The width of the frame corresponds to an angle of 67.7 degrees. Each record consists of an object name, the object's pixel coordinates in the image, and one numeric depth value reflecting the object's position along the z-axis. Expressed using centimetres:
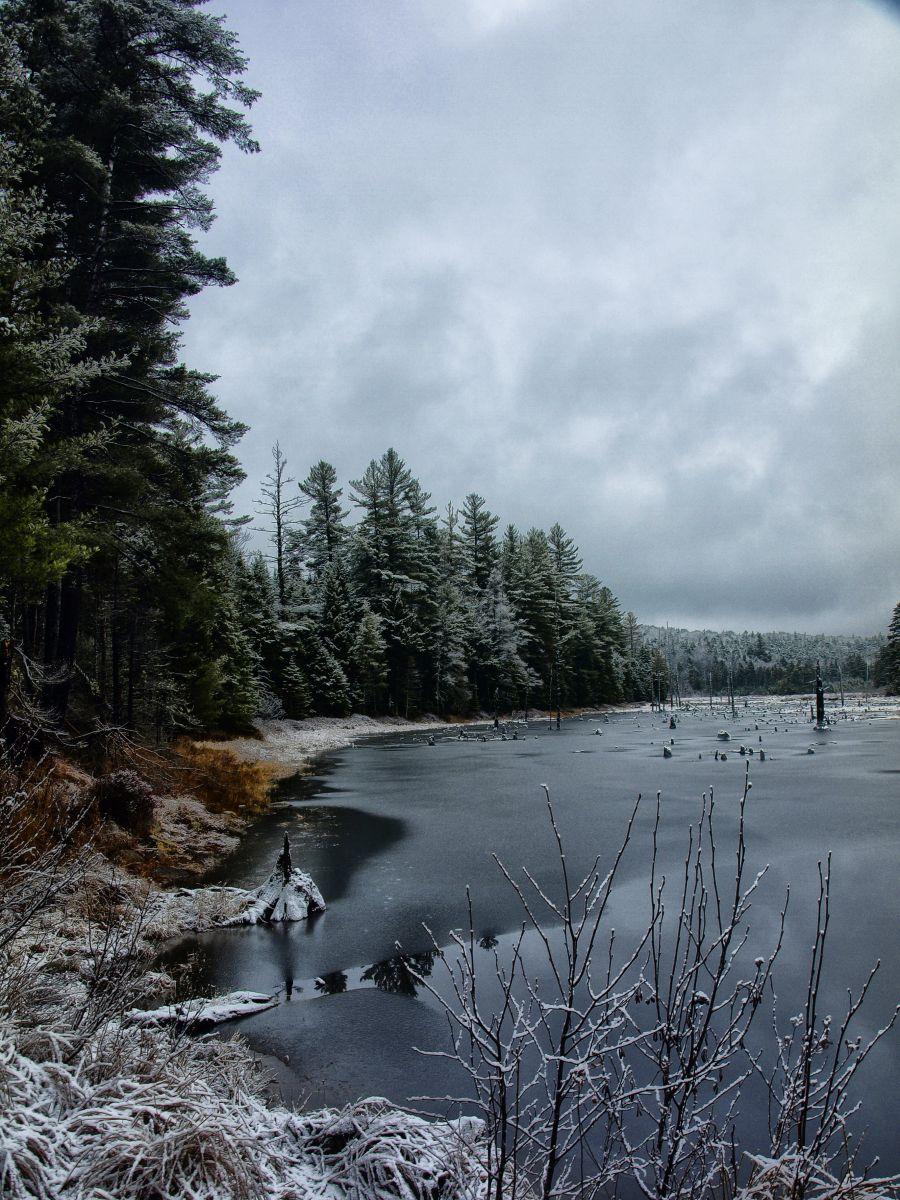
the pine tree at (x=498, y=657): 5206
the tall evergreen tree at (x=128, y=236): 1124
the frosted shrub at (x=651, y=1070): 212
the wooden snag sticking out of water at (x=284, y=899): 743
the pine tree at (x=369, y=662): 4047
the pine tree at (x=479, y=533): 6116
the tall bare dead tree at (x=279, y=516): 4180
